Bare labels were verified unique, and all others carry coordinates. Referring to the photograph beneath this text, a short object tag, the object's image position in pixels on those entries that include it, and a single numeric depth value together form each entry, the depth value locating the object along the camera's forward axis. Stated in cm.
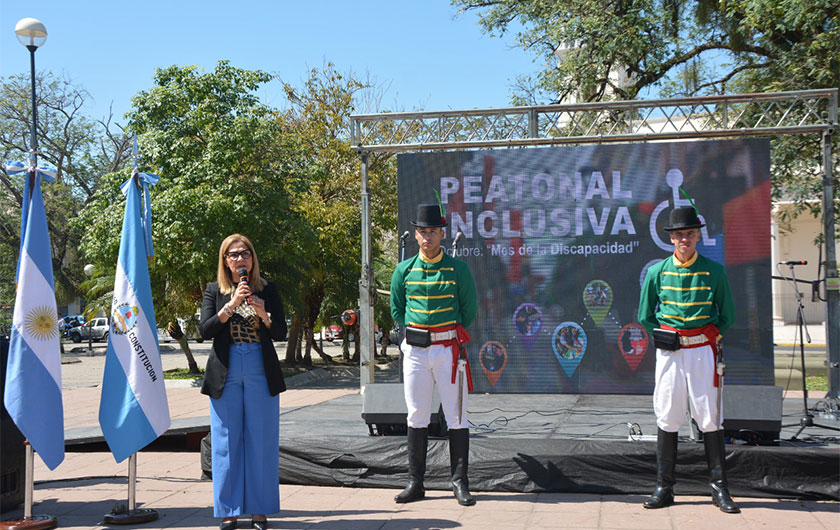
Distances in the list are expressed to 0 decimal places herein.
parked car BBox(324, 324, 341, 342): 3491
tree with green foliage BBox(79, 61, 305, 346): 1520
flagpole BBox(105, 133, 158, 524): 480
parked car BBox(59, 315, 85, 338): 3892
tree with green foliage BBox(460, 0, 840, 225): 1241
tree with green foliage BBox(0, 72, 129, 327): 2912
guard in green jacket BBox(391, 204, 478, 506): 517
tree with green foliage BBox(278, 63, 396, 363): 1830
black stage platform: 510
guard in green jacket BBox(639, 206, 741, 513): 484
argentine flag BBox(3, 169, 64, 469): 470
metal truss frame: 942
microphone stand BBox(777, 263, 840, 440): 683
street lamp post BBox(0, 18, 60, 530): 468
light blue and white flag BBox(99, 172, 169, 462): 486
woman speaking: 450
